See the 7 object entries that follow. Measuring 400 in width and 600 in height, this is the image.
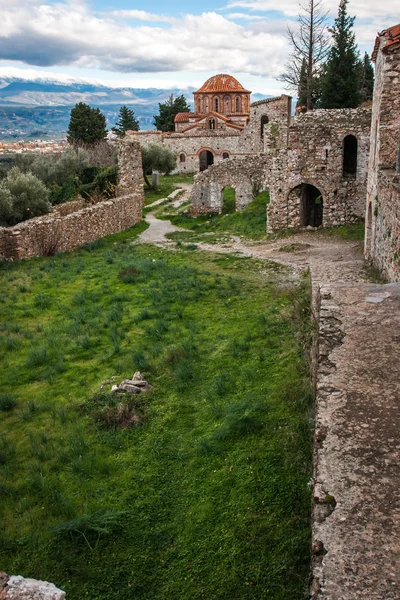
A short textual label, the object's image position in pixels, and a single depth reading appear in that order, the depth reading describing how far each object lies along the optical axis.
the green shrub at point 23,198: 25.42
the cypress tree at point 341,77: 32.56
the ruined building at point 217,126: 39.77
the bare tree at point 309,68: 32.34
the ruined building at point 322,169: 20.34
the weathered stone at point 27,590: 3.39
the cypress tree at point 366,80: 37.66
